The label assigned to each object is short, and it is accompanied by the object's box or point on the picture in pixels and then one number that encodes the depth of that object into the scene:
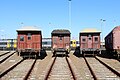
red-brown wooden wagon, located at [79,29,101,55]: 28.89
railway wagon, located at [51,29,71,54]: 28.61
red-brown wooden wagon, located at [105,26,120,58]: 24.66
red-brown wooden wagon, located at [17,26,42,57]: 26.39
